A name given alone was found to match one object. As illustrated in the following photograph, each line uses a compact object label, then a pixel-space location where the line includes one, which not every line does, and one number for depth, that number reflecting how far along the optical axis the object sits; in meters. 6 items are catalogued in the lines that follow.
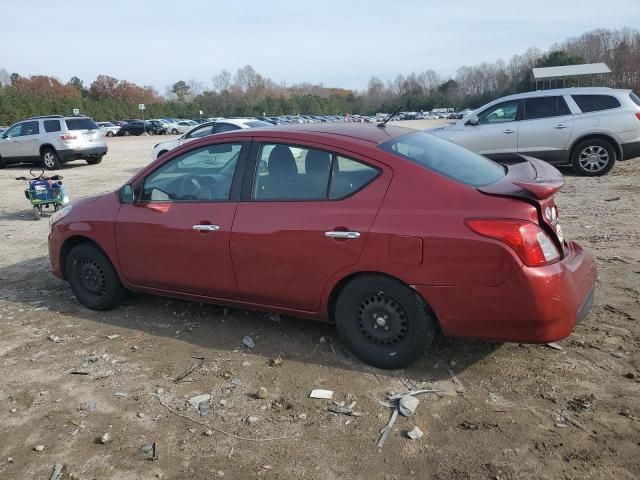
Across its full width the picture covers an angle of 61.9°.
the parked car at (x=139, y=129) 52.53
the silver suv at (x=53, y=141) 17.69
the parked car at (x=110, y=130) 52.94
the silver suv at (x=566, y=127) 10.66
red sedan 3.18
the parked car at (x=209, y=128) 13.52
